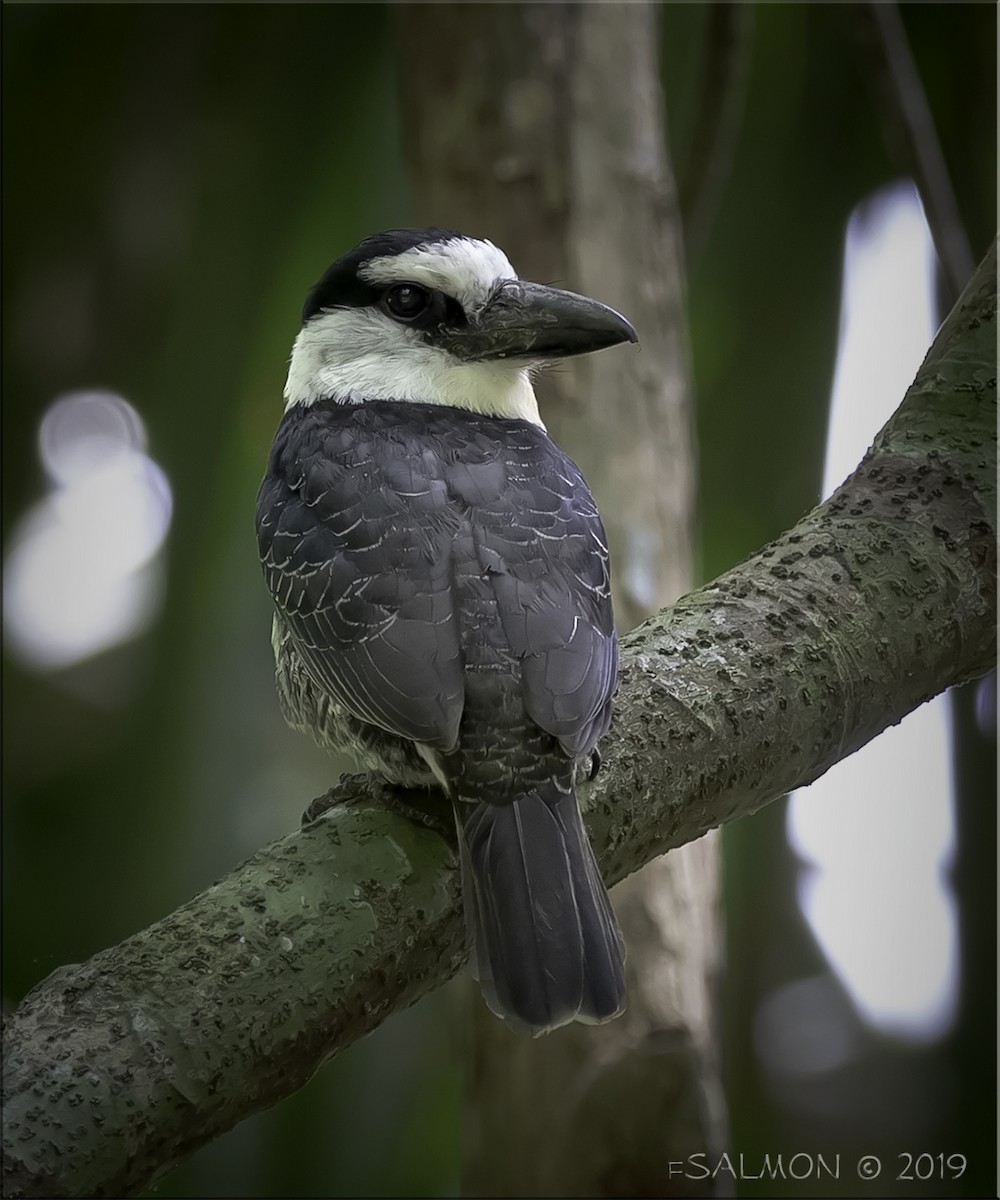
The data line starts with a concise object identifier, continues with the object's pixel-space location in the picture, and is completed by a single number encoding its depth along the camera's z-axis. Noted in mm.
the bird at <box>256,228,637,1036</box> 4422
